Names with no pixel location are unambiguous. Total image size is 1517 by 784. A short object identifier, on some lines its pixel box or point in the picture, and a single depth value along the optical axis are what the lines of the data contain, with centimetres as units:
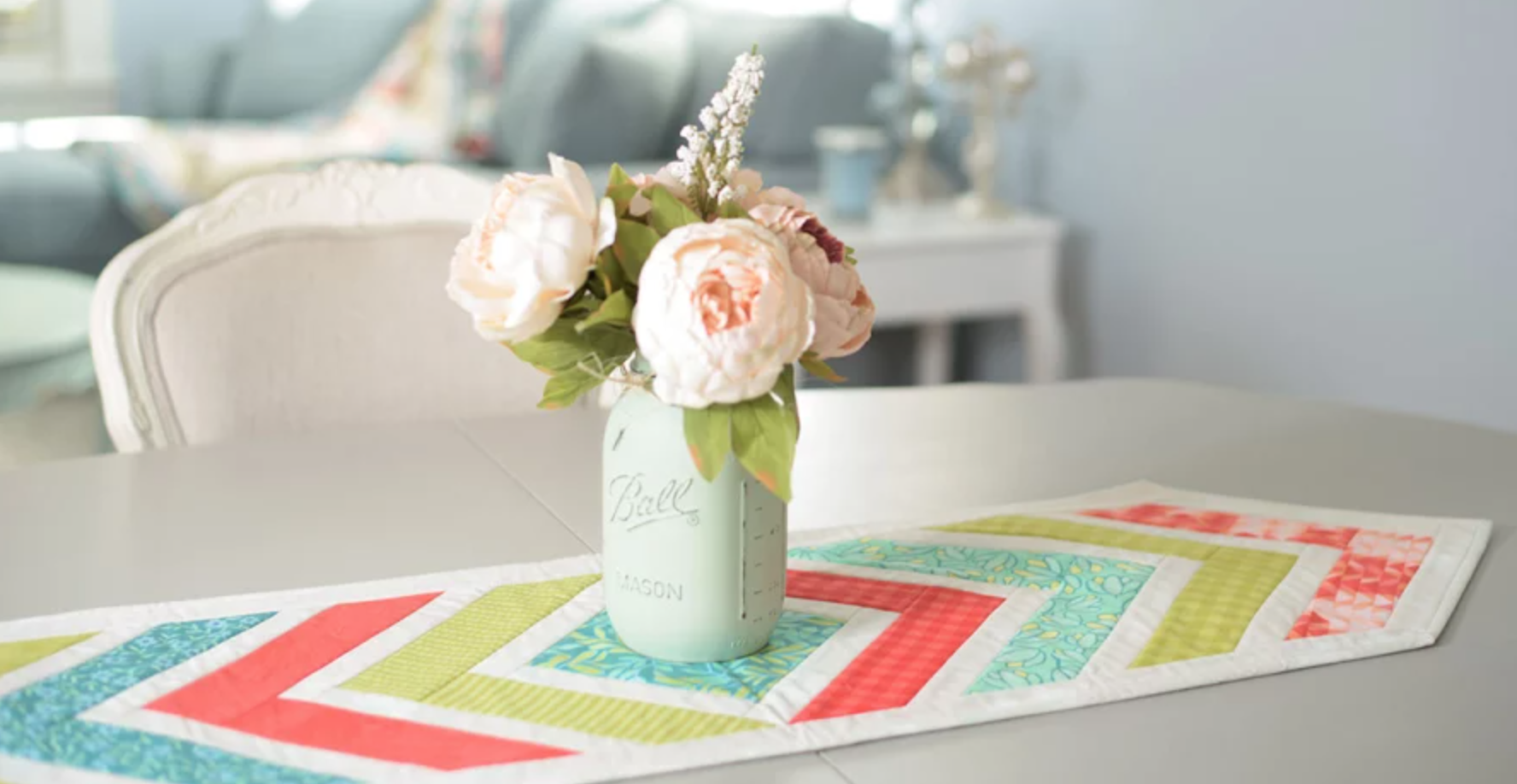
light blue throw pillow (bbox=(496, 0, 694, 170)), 303
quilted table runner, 79
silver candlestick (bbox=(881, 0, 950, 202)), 312
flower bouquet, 76
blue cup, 283
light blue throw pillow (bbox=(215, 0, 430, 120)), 363
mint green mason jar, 84
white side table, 279
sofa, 289
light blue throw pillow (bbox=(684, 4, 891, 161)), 318
